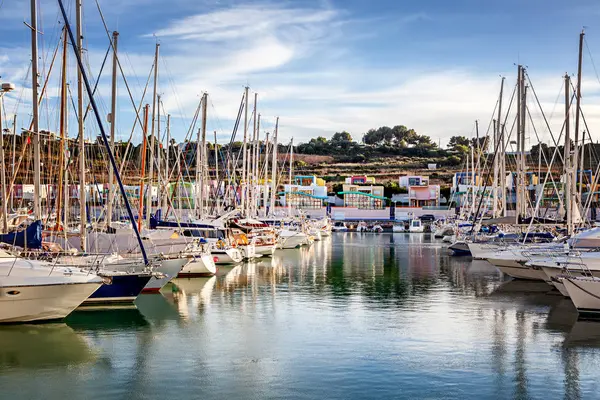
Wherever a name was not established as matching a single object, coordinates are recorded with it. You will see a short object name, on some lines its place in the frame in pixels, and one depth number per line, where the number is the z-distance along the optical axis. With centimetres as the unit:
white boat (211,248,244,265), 4353
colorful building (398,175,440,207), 14138
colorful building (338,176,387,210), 13938
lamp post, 2381
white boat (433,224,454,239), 8319
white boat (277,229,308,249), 6462
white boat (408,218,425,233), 11000
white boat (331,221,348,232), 11843
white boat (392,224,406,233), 11481
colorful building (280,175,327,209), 13125
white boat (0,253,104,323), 2103
